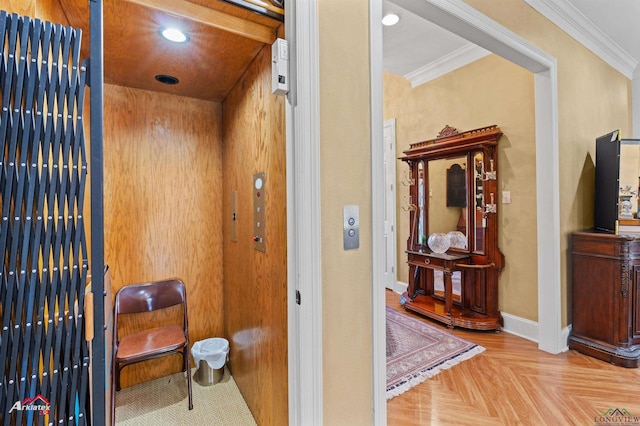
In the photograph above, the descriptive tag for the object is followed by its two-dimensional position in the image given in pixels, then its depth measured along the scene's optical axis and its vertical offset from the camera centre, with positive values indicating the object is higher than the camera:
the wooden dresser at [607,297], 2.31 -0.72
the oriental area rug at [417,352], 2.17 -1.20
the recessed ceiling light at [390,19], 2.49 +1.65
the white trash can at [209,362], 2.10 -1.06
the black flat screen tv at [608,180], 2.48 +0.25
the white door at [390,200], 4.14 +0.16
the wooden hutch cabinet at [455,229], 2.98 -0.21
